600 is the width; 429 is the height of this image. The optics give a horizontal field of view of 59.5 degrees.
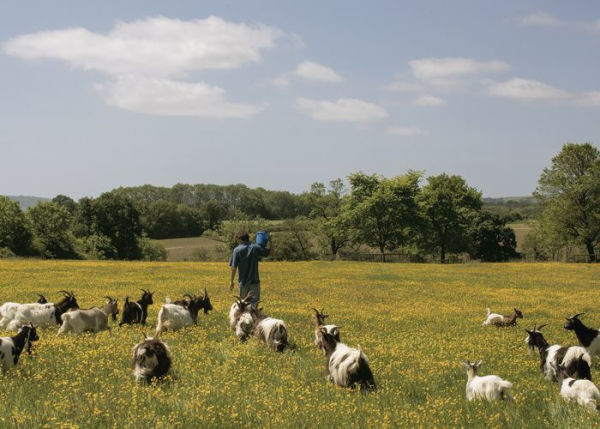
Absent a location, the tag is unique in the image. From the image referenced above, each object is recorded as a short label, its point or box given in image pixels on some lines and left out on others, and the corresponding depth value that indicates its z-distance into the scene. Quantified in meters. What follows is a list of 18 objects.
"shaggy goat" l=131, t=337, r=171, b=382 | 9.57
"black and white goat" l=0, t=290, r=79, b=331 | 14.78
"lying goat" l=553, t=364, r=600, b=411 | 8.36
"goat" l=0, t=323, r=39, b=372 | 10.02
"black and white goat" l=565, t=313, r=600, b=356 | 12.83
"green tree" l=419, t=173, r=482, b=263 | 87.44
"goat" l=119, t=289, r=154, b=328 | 15.70
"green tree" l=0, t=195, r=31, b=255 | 77.88
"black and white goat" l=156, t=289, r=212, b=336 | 14.86
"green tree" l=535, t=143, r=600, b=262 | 68.44
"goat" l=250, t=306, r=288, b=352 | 12.59
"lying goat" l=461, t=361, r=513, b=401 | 8.81
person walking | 15.20
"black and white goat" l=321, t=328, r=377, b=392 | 9.44
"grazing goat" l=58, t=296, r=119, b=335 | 14.25
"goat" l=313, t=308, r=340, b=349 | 10.92
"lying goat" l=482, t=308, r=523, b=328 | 18.62
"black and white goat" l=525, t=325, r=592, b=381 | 10.05
